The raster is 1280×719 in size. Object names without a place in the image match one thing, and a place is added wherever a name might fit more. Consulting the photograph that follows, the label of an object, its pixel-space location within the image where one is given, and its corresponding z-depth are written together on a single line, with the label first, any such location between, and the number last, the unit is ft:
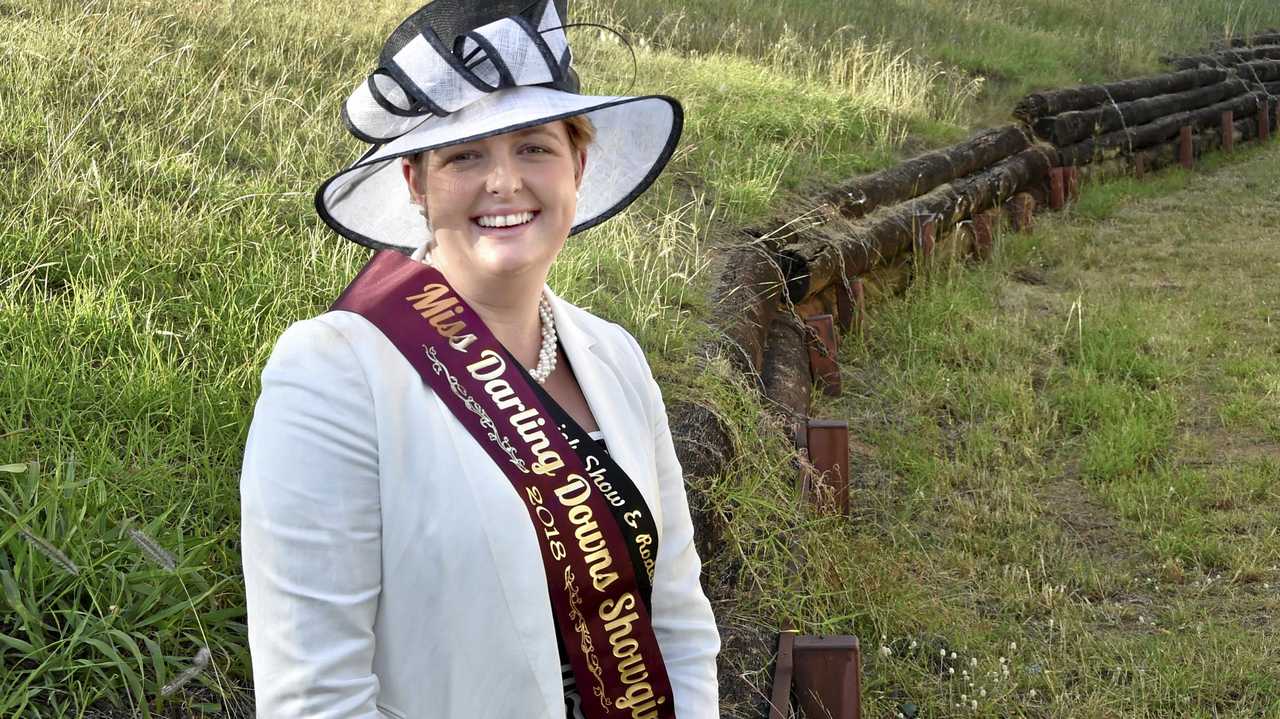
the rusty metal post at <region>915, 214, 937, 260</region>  27.20
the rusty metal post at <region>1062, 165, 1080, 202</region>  35.99
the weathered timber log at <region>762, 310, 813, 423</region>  18.35
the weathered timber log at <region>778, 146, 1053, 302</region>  22.30
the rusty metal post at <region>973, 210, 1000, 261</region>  30.27
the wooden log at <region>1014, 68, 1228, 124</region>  37.04
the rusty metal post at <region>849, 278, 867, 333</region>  24.02
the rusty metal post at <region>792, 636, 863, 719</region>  11.49
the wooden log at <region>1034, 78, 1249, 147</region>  36.88
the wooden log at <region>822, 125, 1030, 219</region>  25.71
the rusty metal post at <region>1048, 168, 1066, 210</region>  35.35
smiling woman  5.74
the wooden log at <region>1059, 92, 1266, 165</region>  37.96
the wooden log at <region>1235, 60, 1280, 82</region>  49.62
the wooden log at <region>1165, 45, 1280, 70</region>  47.34
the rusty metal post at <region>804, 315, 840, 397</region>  21.56
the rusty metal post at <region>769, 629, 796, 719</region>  11.20
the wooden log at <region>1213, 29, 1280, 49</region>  53.08
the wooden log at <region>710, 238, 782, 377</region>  17.47
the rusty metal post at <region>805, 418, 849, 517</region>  16.56
